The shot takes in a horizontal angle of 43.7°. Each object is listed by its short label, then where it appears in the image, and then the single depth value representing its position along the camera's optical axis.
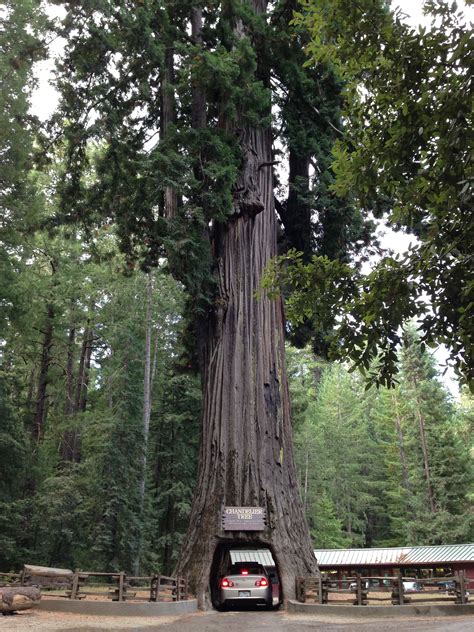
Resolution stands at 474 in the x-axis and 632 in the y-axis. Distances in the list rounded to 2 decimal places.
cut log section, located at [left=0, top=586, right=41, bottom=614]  9.26
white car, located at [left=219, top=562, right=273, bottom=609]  11.19
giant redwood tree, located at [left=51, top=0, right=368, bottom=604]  11.42
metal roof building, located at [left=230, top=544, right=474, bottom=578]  25.39
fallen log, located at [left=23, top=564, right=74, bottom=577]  11.26
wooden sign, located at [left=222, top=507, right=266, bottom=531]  10.78
